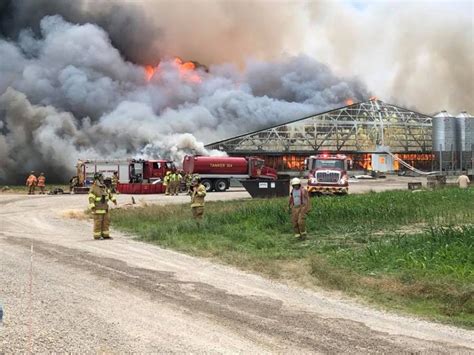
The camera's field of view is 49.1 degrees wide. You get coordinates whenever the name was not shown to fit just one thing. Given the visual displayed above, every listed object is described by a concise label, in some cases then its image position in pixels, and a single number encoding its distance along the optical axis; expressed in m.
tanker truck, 40.44
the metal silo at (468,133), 70.18
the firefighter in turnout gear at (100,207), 14.98
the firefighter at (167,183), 35.84
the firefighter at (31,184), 38.56
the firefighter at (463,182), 33.19
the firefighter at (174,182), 35.88
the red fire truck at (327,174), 28.39
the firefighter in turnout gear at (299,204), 14.68
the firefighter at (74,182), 41.81
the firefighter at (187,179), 35.84
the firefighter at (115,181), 37.37
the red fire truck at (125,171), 41.81
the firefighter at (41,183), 40.48
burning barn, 70.69
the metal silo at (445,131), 71.25
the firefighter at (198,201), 18.09
